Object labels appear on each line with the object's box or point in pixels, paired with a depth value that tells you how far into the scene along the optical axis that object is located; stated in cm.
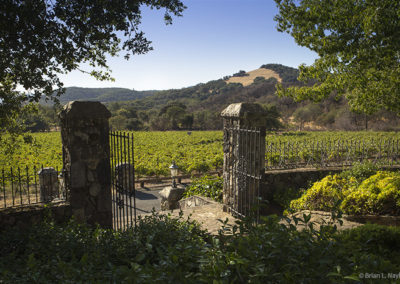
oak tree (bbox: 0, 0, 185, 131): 440
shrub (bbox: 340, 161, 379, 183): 693
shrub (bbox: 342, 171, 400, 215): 514
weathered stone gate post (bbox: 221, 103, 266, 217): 548
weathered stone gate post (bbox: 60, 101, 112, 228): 475
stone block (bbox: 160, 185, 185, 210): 938
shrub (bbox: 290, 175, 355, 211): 589
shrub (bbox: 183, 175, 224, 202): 795
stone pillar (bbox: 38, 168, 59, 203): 772
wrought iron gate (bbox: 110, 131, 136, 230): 486
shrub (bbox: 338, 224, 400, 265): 334
